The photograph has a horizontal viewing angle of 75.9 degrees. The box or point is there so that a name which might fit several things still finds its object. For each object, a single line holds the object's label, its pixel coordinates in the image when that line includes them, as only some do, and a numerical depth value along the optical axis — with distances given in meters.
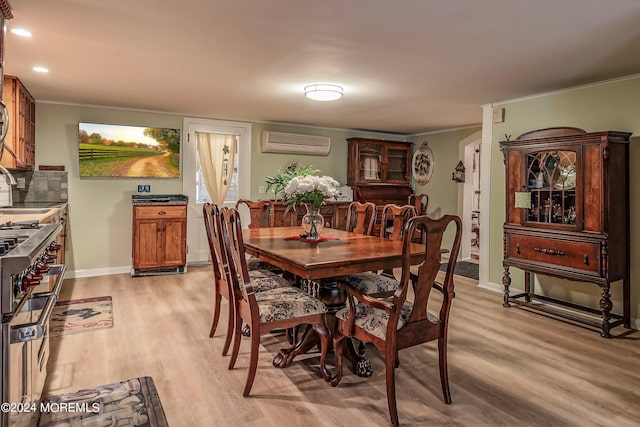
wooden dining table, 2.31
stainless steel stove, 1.21
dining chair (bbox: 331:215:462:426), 2.01
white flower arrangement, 2.93
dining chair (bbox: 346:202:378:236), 3.66
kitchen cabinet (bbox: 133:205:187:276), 5.07
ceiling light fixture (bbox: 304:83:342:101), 3.93
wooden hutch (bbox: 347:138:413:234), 6.87
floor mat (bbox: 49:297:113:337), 3.32
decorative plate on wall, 7.10
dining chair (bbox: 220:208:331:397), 2.25
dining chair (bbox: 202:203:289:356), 2.73
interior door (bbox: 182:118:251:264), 5.77
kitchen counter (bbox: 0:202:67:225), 3.20
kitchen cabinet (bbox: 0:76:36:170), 3.75
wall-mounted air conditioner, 6.18
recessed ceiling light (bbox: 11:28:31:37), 2.63
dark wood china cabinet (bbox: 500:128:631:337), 3.33
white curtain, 5.96
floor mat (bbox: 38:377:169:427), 2.04
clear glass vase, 3.16
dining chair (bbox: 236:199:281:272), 4.26
